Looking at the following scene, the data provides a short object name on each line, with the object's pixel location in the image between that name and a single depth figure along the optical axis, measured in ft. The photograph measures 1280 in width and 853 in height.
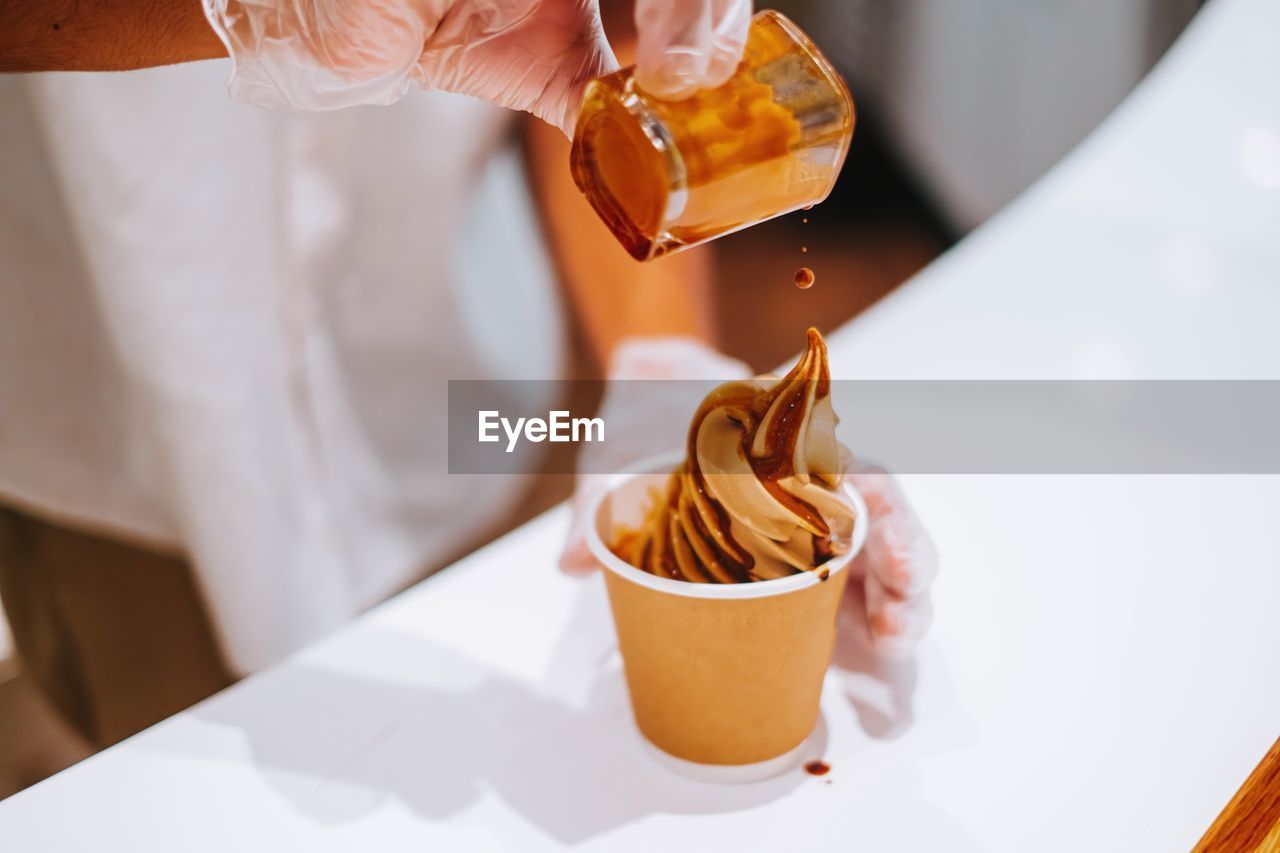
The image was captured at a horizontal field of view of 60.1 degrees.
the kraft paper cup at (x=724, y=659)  2.15
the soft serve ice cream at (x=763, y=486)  2.20
